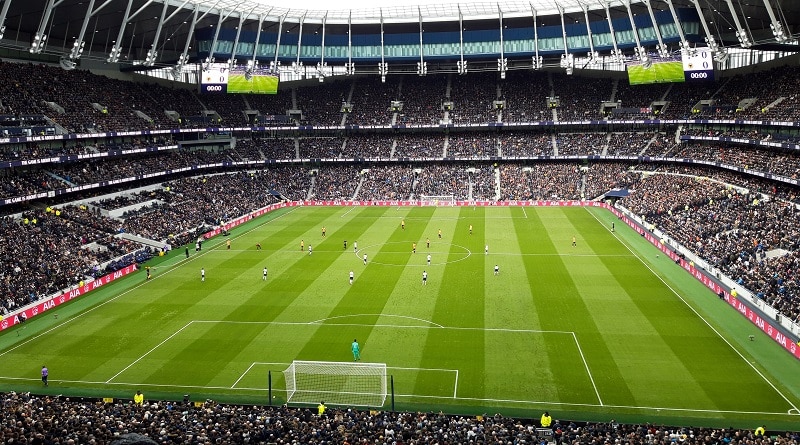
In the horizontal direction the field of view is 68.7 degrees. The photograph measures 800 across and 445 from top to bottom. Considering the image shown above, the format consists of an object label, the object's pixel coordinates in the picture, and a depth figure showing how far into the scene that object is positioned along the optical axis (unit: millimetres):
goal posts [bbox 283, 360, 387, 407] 22812
